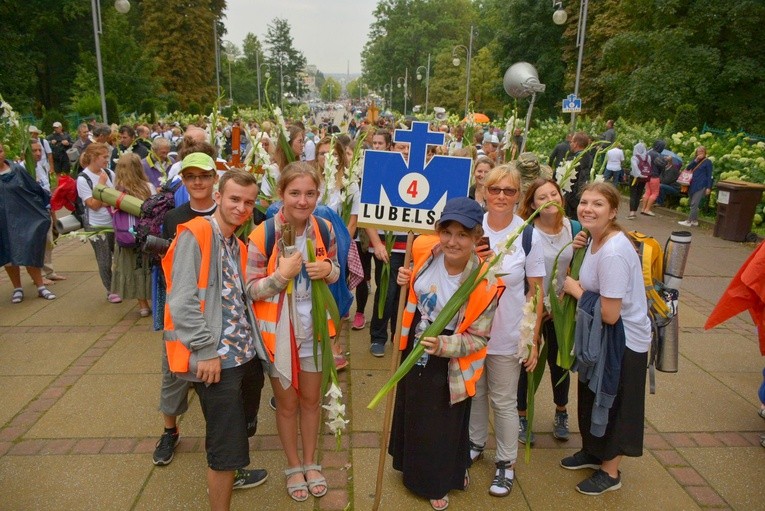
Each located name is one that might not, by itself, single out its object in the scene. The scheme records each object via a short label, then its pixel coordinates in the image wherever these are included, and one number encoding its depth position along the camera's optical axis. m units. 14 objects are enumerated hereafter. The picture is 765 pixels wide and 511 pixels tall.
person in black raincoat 6.72
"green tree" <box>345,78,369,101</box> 171.38
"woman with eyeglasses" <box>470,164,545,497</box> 3.42
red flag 4.23
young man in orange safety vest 2.77
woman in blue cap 3.00
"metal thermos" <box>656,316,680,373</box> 3.63
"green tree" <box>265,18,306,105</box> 97.78
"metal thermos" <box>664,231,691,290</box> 3.46
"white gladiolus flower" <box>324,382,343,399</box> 2.96
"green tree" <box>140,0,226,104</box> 51.47
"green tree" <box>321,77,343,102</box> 170.20
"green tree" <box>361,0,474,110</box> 80.00
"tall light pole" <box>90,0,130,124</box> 17.30
